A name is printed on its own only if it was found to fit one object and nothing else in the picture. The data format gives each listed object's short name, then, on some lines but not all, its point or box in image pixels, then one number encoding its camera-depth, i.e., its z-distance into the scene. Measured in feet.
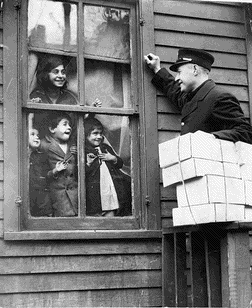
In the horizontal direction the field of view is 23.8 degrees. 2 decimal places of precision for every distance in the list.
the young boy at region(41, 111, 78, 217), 15.10
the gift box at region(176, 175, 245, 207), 13.03
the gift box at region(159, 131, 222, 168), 13.12
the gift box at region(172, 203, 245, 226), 12.91
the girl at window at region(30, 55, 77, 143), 15.29
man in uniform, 14.28
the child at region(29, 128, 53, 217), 14.79
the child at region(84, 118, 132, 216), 15.51
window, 15.01
